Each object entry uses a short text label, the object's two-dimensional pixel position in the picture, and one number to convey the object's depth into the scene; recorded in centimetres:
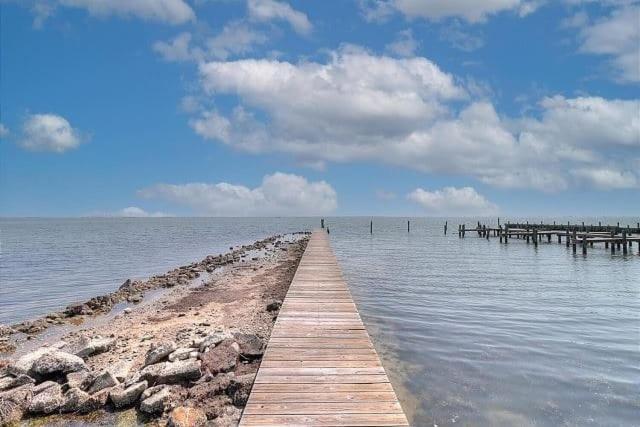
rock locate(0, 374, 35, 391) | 729
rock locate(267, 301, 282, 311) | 1274
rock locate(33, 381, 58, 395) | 682
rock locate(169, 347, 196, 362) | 778
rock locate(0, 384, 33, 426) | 618
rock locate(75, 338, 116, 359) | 911
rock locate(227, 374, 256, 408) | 609
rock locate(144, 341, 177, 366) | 799
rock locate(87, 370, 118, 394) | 687
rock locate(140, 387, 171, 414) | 614
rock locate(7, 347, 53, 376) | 770
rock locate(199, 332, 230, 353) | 838
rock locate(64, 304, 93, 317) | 1415
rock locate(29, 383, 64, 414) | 635
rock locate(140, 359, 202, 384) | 691
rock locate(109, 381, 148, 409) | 641
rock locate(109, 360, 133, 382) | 735
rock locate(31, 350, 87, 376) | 755
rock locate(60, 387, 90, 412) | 639
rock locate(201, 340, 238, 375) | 733
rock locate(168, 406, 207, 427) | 548
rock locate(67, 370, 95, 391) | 696
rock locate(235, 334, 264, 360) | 798
